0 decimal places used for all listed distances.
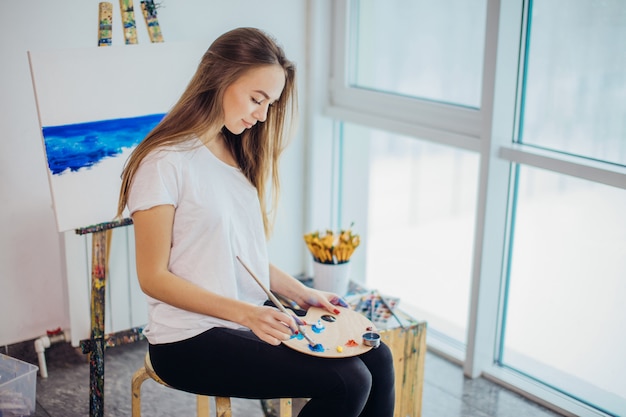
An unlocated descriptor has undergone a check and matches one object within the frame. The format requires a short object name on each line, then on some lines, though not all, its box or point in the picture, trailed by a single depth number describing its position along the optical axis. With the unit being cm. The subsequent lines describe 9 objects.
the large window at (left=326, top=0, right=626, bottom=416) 207
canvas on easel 203
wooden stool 173
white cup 221
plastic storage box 175
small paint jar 166
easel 202
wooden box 206
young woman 158
